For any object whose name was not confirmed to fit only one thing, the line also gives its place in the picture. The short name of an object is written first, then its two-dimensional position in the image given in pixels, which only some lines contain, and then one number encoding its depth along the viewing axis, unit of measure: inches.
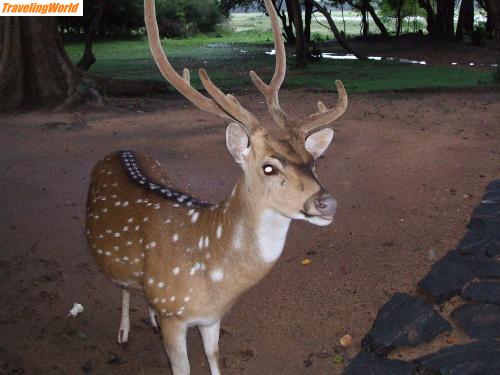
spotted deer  111.5
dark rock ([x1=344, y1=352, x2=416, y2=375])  130.2
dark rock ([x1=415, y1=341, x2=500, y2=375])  124.0
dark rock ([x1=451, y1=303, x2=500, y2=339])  139.4
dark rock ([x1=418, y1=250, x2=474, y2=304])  157.2
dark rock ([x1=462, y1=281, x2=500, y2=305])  152.8
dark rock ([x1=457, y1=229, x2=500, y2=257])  178.1
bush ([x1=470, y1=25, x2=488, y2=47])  918.4
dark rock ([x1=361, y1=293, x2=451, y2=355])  140.2
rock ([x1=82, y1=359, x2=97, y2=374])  144.1
